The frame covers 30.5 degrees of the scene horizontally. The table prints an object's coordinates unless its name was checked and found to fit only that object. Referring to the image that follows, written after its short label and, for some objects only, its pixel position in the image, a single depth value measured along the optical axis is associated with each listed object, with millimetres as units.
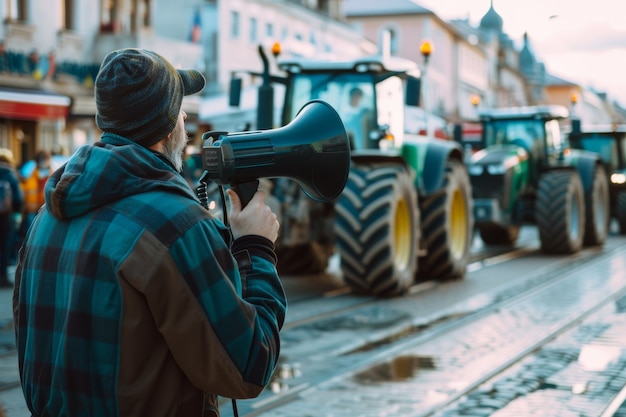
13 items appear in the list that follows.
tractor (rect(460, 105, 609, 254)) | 17578
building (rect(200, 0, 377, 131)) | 40250
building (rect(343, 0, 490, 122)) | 71062
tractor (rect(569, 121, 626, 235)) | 24453
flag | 36875
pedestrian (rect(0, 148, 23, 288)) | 13227
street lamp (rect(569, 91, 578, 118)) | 21461
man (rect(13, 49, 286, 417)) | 2430
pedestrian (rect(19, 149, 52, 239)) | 14180
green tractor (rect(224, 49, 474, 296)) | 11469
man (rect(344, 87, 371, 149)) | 12555
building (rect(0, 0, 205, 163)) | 24719
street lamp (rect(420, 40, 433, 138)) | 13188
